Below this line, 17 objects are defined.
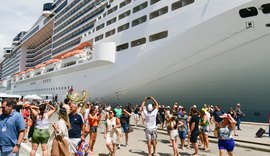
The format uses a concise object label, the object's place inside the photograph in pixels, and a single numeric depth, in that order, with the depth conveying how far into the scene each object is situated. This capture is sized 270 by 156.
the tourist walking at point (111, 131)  7.11
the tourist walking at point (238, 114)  13.15
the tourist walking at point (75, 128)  5.66
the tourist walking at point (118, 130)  7.84
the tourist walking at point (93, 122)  7.93
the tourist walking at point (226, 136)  5.95
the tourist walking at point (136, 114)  15.69
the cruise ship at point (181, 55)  13.36
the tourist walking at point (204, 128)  8.72
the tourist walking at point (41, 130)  5.92
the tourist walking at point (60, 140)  4.88
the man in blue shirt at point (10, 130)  4.28
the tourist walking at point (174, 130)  7.34
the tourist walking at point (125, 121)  9.47
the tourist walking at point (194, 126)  7.86
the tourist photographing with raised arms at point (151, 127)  7.40
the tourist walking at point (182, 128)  8.90
